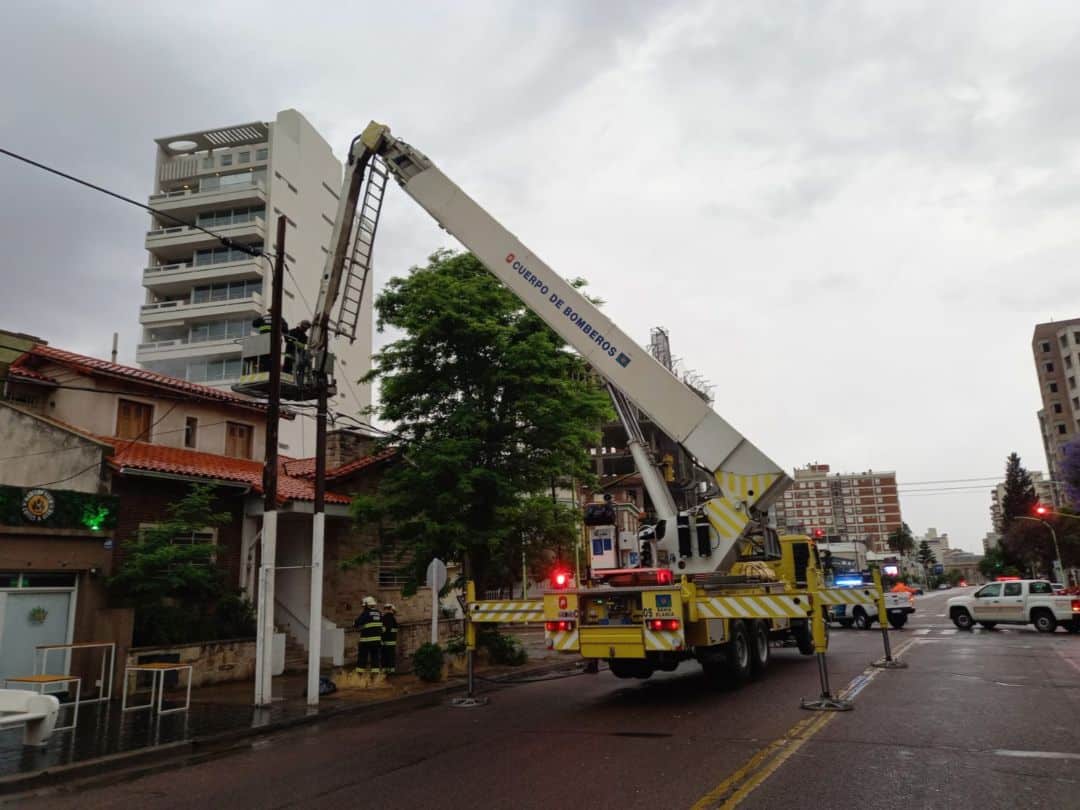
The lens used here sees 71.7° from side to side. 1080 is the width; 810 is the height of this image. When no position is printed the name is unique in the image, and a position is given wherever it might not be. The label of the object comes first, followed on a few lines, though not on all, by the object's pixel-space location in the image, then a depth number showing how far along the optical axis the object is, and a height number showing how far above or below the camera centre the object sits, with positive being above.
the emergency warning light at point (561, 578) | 12.97 +0.02
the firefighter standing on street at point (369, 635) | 14.71 -0.96
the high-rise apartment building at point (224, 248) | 45.97 +21.41
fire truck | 11.02 +0.96
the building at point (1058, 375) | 89.69 +22.47
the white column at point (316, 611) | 12.38 -0.39
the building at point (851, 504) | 161.48 +14.02
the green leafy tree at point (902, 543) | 124.30 +4.31
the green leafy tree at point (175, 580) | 15.03 +0.25
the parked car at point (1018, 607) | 23.66 -1.42
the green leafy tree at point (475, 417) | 16.16 +3.62
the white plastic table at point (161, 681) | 11.26 -1.32
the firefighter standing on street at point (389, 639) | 15.19 -1.09
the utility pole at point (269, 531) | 12.18 +0.95
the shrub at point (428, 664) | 14.93 -1.56
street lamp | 53.84 +0.94
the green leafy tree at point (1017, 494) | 89.99 +8.48
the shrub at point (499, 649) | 17.59 -1.54
